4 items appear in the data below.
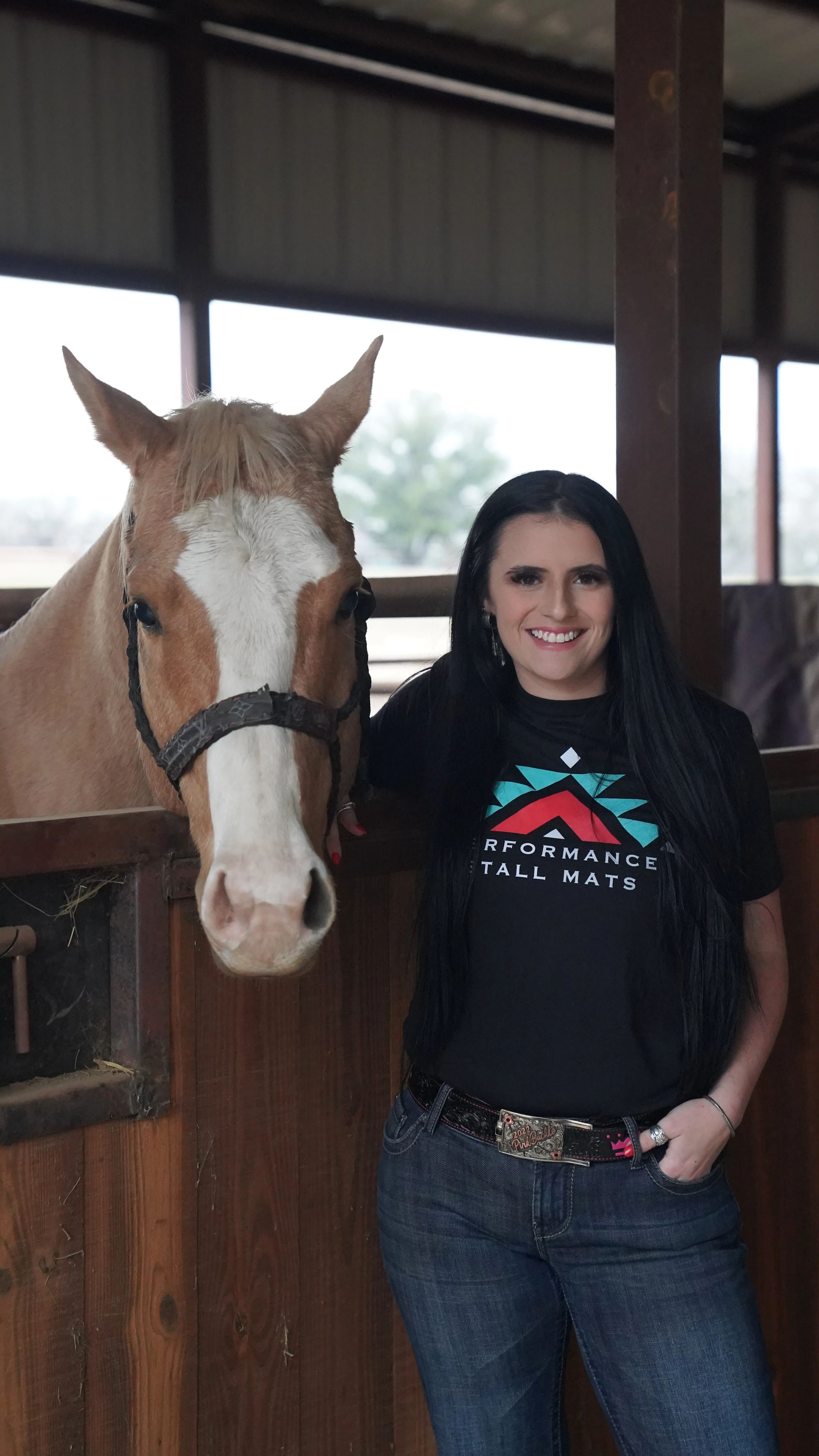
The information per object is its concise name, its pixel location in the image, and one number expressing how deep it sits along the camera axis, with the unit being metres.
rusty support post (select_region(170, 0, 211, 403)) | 5.04
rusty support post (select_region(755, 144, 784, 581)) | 7.03
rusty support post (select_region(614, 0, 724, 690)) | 1.61
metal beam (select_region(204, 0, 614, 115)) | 5.14
